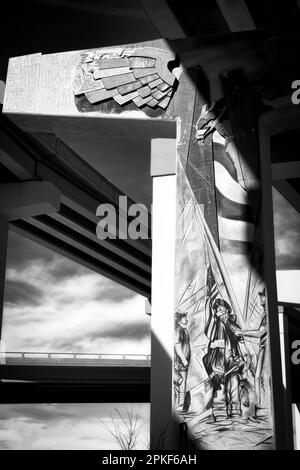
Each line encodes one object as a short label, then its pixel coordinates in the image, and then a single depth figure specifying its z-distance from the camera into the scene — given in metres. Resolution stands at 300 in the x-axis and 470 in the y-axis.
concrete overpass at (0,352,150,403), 19.02
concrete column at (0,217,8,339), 14.10
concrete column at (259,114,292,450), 6.19
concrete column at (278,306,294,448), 15.02
